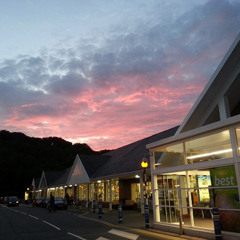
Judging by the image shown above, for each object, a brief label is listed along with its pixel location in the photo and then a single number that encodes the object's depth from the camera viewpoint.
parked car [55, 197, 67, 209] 32.51
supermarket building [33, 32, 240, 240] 10.59
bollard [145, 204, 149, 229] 14.03
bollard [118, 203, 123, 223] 16.61
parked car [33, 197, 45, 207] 42.36
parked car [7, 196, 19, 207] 45.19
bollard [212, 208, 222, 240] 10.05
